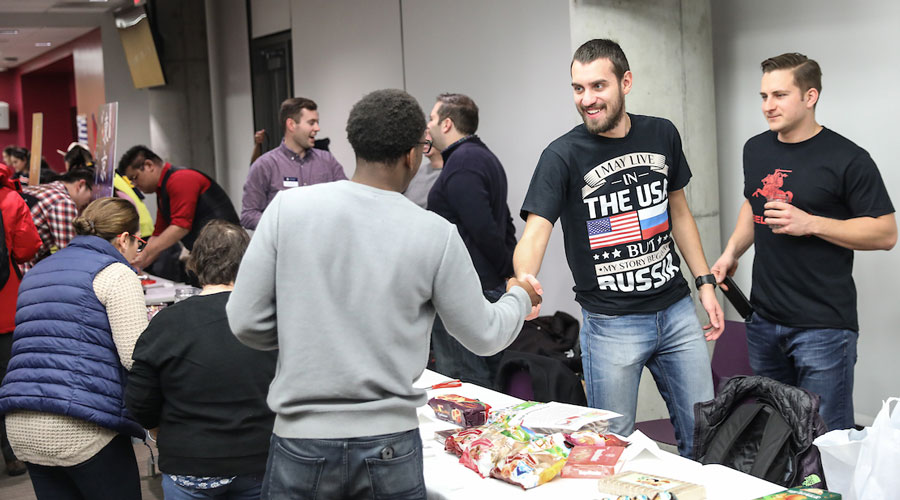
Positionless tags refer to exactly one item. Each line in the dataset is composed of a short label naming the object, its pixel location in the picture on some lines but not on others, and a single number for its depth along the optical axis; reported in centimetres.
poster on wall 513
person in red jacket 438
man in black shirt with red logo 291
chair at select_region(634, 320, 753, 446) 376
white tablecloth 201
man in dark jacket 434
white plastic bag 173
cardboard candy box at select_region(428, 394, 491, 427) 254
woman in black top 241
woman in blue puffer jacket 271
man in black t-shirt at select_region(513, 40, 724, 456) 275
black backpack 218
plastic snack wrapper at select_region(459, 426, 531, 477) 215
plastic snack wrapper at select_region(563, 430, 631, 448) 227
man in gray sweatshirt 172
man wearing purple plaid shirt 545
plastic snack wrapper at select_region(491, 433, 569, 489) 207
